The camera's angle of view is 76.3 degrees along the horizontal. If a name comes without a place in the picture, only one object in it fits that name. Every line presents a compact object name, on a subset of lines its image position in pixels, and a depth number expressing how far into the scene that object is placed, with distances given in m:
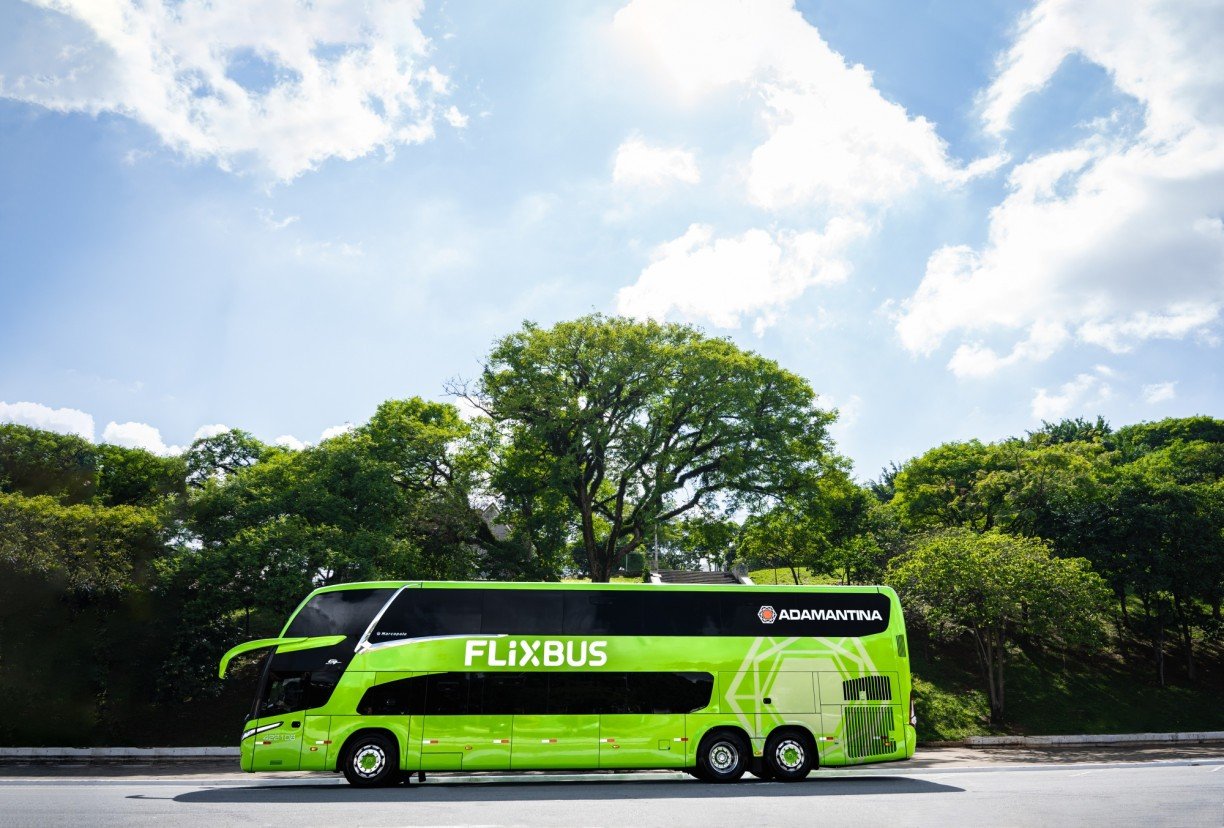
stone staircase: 43.03
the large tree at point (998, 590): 26.77
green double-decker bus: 14.52
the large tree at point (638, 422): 32.31
